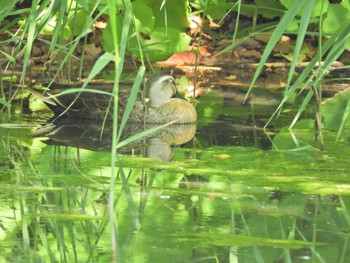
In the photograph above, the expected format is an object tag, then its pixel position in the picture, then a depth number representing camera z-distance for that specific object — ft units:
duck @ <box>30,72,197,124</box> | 50.14
